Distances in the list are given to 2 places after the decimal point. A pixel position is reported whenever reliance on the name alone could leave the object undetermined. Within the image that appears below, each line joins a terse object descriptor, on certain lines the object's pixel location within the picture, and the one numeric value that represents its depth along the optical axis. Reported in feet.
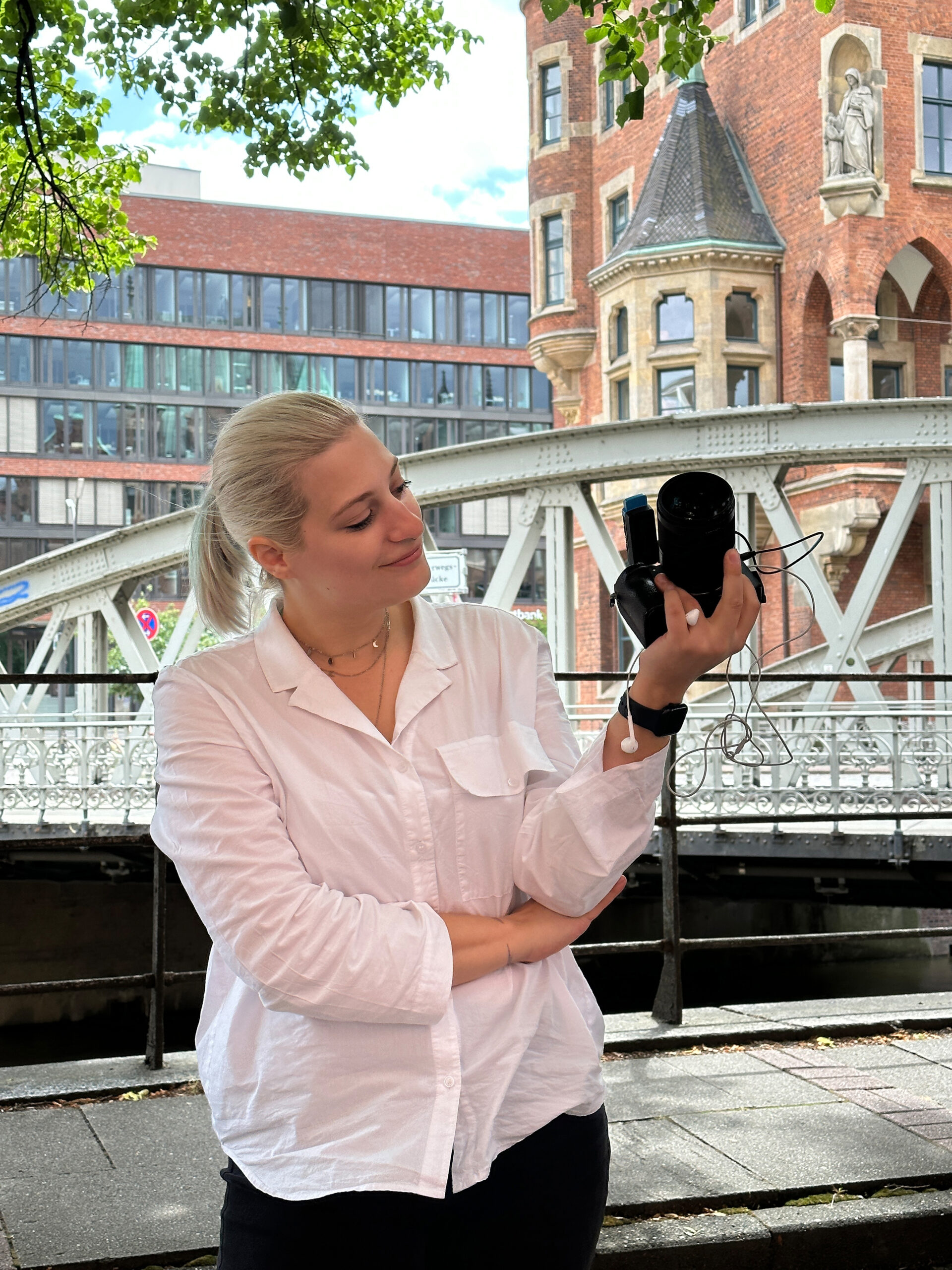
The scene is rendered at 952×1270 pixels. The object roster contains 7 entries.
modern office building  163.53
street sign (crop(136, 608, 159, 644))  101.35
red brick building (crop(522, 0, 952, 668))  79.10
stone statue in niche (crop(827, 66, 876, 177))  78.59
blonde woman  4.43
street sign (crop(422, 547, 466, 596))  52.90
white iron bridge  41.91
